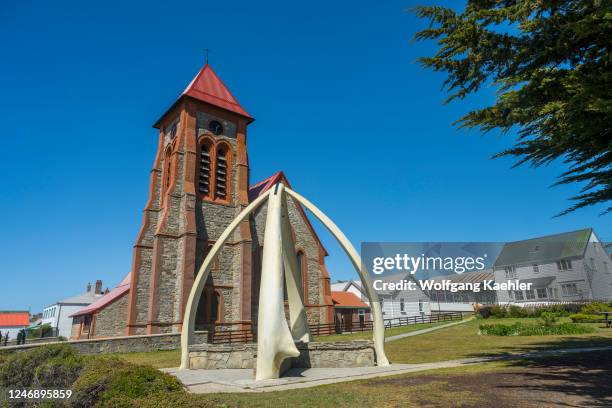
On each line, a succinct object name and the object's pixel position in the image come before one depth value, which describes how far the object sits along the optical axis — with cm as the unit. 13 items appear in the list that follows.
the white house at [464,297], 5369
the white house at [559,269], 4203
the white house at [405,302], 4875
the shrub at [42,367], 808
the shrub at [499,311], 3566
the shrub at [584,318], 2669
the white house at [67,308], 5484
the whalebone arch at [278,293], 1136
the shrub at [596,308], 3012
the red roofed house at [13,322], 7012
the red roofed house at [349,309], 4167
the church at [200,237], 2538
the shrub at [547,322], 2381
